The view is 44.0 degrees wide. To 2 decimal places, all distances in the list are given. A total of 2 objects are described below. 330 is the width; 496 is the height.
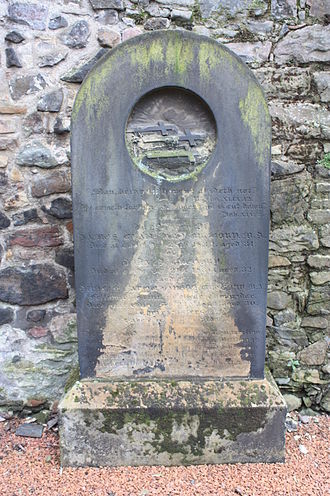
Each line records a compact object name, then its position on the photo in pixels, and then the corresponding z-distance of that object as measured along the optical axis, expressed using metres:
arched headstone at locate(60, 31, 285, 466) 2.12
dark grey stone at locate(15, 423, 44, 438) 2.71
